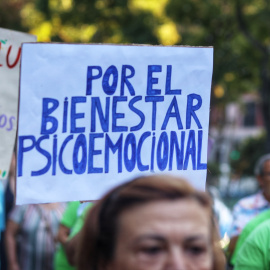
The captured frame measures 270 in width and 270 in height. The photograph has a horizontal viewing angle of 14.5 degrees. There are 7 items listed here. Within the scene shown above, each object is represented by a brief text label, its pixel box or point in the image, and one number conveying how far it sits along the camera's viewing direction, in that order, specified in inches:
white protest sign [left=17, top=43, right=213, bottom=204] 166.7
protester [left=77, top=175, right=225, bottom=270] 108.6
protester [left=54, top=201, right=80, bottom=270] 287.6
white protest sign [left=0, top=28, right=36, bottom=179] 209.5
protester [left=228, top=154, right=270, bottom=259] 330.0
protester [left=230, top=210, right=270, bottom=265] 238.2
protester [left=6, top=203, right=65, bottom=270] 331.7
